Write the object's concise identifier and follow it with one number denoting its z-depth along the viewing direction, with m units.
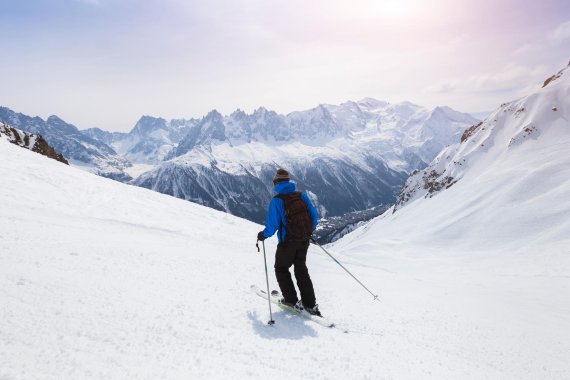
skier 7.64
